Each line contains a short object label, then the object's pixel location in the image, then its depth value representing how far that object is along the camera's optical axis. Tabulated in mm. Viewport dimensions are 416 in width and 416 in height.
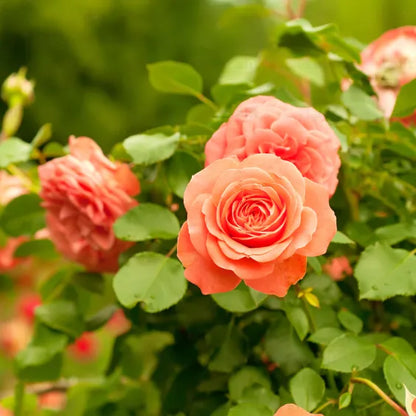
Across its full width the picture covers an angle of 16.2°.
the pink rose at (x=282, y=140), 836
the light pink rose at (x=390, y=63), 981
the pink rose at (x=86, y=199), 915
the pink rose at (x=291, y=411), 764
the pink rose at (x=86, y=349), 2220
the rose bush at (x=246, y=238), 782
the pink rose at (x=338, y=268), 955
